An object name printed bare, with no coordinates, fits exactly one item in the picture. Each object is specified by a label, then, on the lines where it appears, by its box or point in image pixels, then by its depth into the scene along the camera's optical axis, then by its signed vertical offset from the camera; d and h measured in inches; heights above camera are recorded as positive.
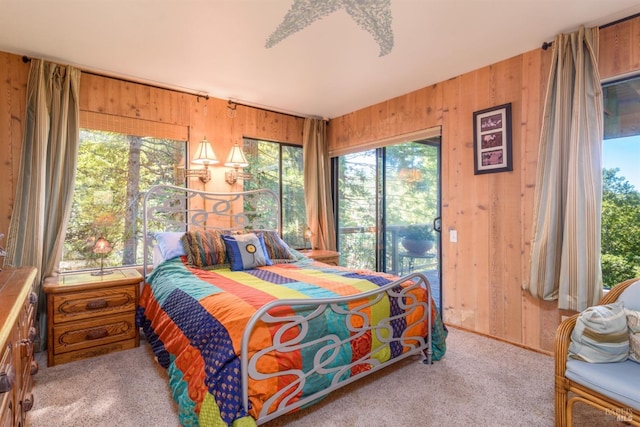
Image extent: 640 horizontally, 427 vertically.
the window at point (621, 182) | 93.2 +9.0
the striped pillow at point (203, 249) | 113.8 -12.3
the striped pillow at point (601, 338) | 62.4 -23.9
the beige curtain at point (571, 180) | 91.7 +9.6
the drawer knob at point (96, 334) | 101.3 -37.1
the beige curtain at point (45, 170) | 105.8 +15.0
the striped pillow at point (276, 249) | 128.8 -13.9
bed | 60.2 -24.4
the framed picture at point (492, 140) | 112.3 +26.1
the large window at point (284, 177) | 164.4 +19.6
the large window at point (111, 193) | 122.0 +8.4
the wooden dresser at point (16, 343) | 40.4 -19.9
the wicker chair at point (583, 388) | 55.6 -32.5
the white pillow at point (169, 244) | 117.6 -10.7
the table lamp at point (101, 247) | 109.0 -10.8
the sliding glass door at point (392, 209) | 144.0 +2.7
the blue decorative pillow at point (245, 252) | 115.2 -13.6
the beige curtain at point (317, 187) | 176.2 +14.7
